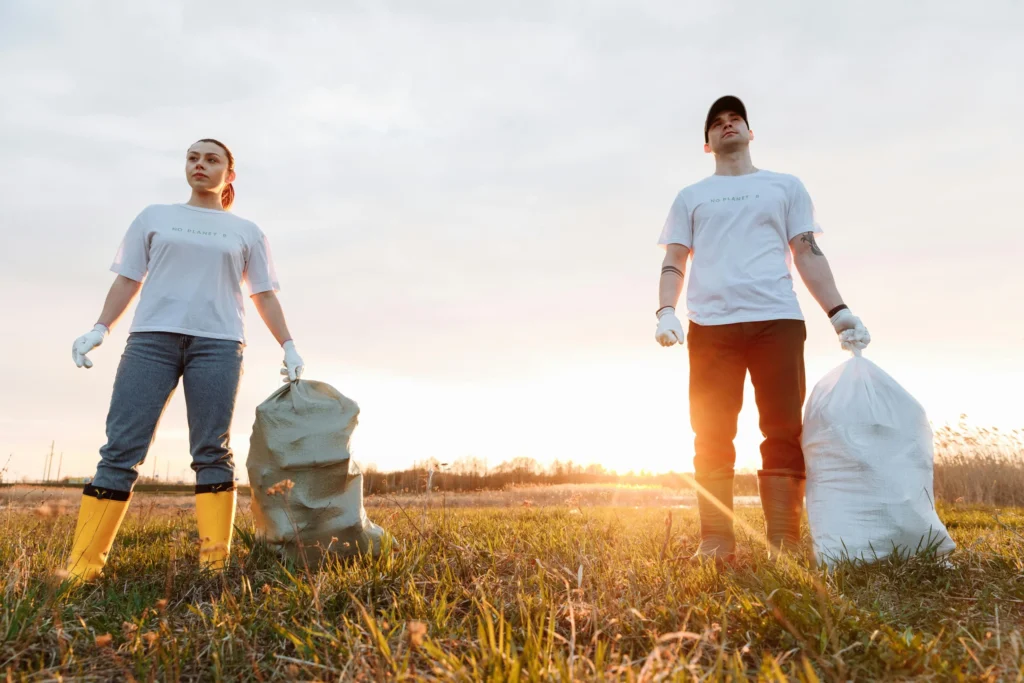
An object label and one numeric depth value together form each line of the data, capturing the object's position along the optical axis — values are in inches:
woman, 122.6
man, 121.5
